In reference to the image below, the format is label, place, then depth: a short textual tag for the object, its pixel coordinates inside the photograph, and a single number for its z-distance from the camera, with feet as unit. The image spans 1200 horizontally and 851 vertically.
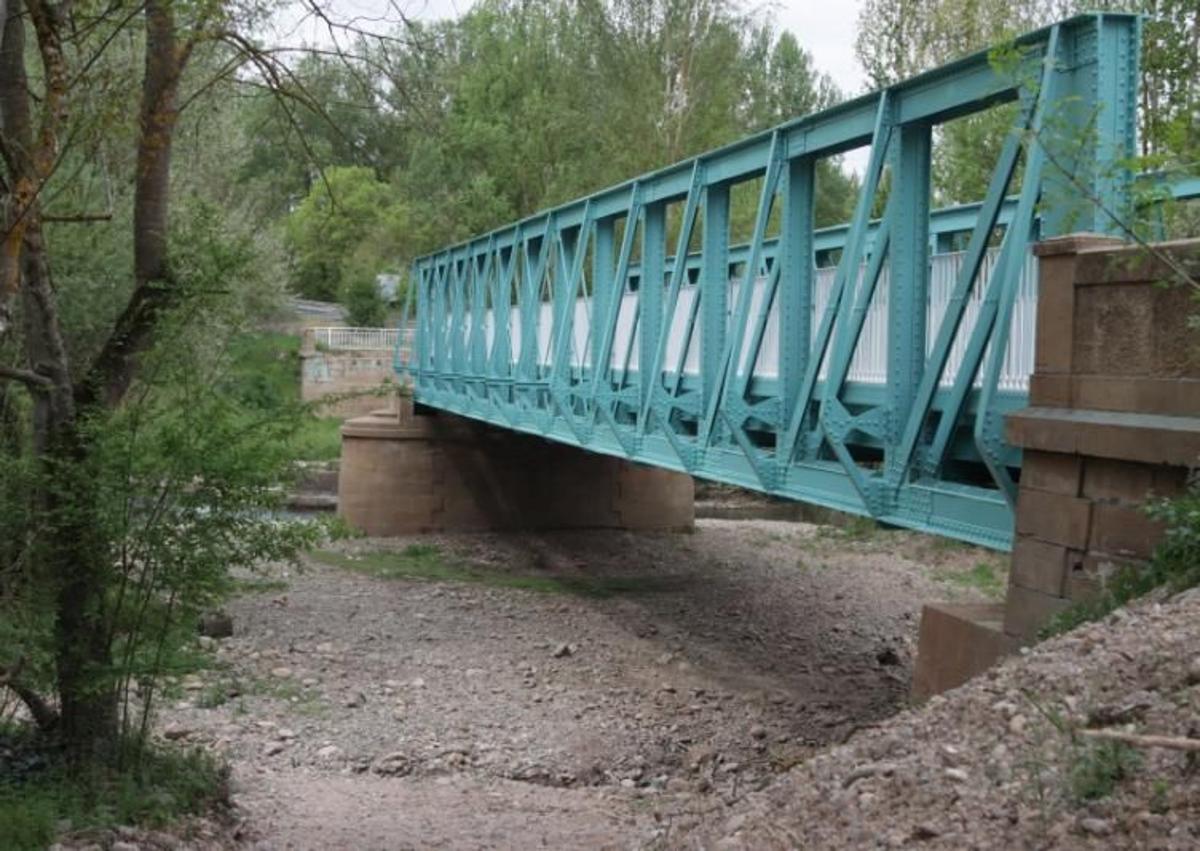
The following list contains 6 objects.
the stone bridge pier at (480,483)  94.89
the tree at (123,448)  29.27
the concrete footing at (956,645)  28.48
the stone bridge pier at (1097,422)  24.29
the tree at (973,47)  35.04
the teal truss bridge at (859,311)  28.43
